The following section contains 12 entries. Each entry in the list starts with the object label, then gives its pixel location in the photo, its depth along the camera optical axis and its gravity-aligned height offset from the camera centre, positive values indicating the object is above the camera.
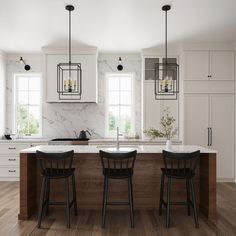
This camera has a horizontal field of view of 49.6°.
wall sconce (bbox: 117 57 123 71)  5.90 +1.17
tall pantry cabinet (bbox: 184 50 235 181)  5.33 +0.25
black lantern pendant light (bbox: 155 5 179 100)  5.61 +0.90
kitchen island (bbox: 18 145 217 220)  3.69 -0.96
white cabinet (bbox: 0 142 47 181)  5.50 -0.93
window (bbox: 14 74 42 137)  6.17 +0.34
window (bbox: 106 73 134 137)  6.17 +0.40
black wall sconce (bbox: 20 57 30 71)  5.98 +1.21
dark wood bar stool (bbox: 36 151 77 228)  3.10 -0.70
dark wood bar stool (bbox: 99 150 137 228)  3.08 -0.70
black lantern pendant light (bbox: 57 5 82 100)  5.55 +0.86
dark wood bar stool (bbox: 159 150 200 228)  3.10 -0.70
